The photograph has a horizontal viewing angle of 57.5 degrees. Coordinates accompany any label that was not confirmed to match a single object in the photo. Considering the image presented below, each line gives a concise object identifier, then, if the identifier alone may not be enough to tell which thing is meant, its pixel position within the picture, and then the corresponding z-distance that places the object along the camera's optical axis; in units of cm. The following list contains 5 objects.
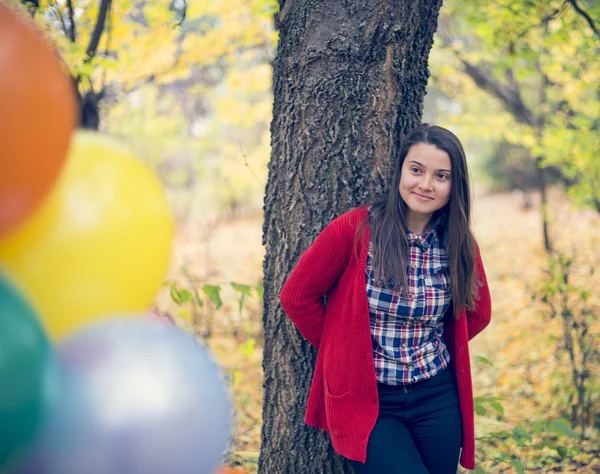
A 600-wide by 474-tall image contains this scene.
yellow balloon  88
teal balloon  75
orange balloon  74
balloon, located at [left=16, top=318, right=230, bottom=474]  83
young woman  182
